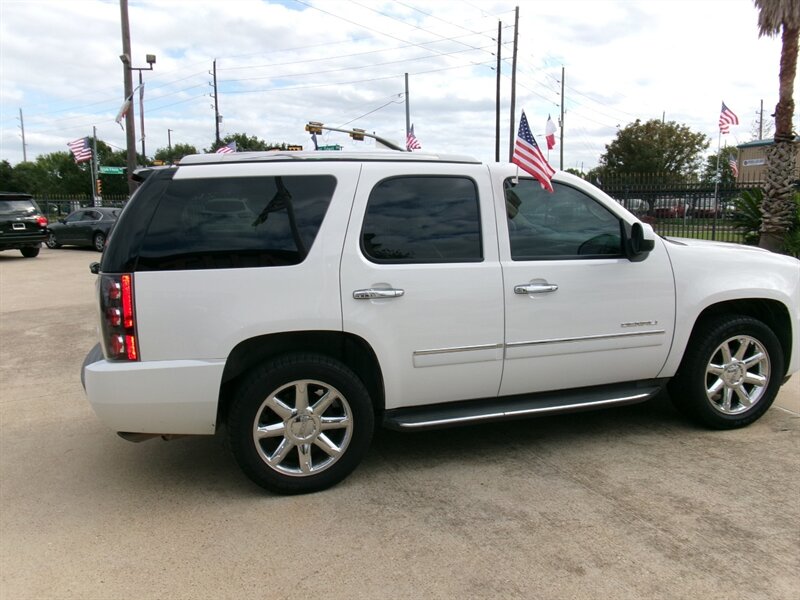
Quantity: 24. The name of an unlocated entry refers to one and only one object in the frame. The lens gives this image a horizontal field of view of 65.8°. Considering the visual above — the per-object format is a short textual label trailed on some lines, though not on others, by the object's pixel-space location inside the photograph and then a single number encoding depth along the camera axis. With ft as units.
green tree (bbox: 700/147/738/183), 159.64
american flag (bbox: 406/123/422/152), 79.76
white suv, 10.98
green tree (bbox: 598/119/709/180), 146.72
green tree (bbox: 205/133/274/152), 220.72
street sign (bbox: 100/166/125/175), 85.46
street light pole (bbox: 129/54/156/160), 65.16
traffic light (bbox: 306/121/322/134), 42.66
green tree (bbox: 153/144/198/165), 275.28
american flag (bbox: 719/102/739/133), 69.41
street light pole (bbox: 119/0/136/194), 57.41
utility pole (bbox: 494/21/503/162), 107.32
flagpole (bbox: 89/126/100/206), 107.41
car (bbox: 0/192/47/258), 57.62
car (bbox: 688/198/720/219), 51.95
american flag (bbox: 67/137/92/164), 96.22
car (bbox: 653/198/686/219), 55.79
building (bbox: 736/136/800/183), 106.83
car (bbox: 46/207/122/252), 70.85
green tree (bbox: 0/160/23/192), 243.40
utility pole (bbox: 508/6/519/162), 103.86
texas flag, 45.46
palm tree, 38.32
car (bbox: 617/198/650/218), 53.85
